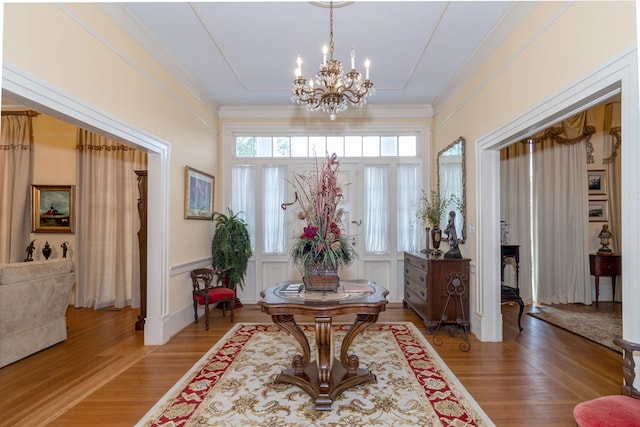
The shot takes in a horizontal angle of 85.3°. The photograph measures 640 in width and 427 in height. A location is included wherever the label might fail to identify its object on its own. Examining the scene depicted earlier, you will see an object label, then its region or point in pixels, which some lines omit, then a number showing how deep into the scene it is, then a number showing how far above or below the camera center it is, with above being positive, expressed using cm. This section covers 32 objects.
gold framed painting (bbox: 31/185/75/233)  591 +24
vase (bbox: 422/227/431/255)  491 -26
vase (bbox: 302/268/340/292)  286 -48
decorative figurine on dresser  446 -23
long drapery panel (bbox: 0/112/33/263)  575 +73
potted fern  534 -42
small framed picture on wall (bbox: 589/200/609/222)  618 +18
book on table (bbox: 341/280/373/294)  294 -58
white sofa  334 -86
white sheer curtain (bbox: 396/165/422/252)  609 +27
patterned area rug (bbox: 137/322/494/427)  248 -141
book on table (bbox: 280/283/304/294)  297 -59
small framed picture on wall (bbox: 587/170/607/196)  616 +69
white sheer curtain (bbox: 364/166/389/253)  608 +17
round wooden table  257 -85
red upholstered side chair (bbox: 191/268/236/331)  459 -96
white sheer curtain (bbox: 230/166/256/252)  611 +47
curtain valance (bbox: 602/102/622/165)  583 +160
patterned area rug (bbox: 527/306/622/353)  417 -139
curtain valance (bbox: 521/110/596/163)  582 +150
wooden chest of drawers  441 -87
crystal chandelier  301 +122
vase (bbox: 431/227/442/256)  480 -25
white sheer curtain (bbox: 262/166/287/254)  611 +17
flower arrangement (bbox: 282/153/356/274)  276 -11
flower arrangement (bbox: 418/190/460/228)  504 +25
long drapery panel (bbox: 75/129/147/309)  579 +4
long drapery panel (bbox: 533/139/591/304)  598 -2
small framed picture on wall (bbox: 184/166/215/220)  476 +42
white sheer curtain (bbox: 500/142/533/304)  605 +40
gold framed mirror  472 +62
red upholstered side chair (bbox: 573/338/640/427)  160 -91
